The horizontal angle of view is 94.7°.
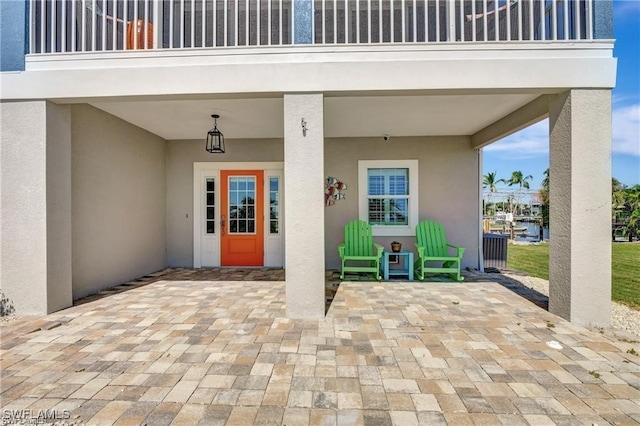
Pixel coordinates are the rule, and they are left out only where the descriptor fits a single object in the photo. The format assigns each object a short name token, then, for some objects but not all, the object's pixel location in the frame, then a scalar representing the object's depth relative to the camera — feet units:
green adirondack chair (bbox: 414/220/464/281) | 16.05
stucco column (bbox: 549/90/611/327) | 9.95
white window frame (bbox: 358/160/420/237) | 18.88
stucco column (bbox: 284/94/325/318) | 10.41
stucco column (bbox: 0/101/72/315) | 10.68
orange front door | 19.62
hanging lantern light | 15.38
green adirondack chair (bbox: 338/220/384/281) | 17.11
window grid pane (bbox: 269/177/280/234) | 19.57
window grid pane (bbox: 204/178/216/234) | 19.71
